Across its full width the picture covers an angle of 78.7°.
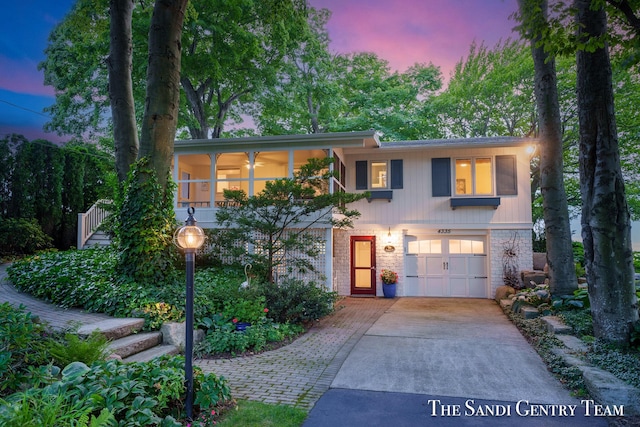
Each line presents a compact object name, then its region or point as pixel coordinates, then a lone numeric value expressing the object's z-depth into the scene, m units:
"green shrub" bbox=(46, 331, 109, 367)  3.69
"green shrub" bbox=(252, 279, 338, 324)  7.60
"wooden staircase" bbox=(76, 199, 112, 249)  13.23
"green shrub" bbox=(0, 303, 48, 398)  3.14
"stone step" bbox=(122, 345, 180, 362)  5.01
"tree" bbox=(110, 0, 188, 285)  7.20
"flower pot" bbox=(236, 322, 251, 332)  6.65
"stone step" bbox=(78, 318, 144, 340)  4.98
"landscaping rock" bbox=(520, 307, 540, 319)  7.89
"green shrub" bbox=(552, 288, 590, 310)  7.18
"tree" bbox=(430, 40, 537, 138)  17.44
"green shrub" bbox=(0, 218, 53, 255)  12.05
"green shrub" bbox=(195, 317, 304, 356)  6.07
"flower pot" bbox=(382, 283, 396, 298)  12.42
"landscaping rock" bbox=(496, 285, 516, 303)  10.92
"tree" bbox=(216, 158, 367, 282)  8.66
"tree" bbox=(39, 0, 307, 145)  14.29
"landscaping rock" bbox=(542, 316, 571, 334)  6.31
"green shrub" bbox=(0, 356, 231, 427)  2.69
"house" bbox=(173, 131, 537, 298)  11.91
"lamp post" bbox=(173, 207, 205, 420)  3.60
